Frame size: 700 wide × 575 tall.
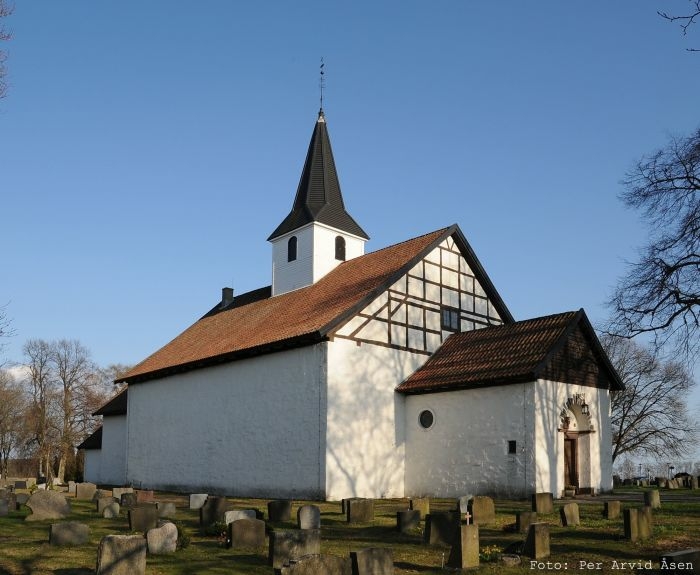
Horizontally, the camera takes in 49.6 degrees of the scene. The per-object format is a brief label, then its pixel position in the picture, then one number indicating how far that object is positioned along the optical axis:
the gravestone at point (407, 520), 14.34
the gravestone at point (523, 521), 13.87
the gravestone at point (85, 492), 24.52
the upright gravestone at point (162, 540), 11.96
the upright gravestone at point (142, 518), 14.84
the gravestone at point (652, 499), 17.36
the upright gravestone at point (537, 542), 11.23
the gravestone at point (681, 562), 9.02
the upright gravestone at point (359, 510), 15.84
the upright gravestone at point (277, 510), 16.06
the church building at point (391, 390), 23.02
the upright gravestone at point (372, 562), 9.41
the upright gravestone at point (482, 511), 15.05
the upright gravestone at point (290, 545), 10.87
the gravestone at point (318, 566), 8.82
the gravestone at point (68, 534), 12.81
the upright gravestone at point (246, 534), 12.48
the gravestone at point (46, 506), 17.56
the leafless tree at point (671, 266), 21.17
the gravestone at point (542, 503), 16.75
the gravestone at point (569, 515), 14.58
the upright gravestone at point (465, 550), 10.68
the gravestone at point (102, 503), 18.97
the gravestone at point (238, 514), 14.16
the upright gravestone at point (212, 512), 15.54
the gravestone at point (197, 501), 19.52
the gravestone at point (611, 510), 15.65
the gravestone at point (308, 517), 14.34
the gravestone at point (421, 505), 16.28
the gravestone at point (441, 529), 12.55
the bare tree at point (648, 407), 46.59
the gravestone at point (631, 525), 12.44
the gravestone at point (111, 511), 17.89
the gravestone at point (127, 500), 20.12
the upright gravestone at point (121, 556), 9.78
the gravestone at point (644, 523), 12.56
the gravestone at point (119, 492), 20.96
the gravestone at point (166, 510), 17.23
